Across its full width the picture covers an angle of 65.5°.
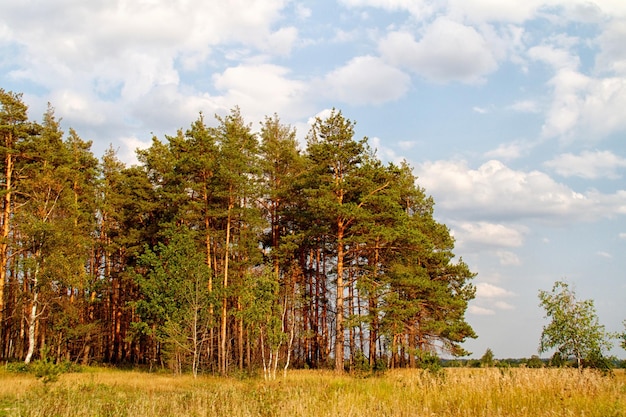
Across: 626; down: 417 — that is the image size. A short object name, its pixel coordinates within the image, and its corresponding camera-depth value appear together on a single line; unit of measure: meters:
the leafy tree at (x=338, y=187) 27.38
